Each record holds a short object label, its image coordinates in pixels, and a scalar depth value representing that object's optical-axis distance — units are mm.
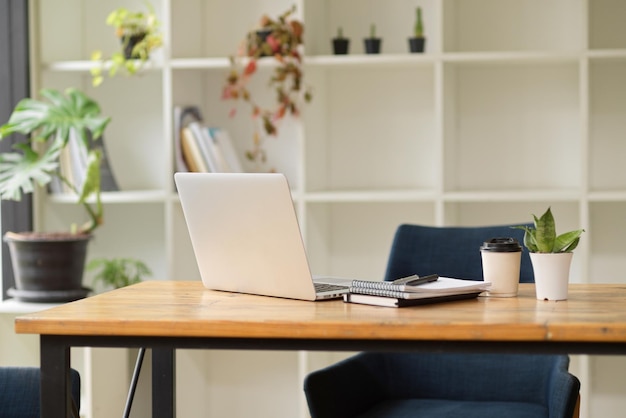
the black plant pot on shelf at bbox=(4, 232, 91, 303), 5296
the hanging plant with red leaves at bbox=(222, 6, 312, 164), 5329
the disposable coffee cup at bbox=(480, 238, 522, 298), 3040
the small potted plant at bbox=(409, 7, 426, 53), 5449
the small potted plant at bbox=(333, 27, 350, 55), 5527
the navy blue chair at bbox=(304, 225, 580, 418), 3462
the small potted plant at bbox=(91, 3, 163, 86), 5553
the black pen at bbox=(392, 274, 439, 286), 2898
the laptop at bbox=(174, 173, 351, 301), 2932
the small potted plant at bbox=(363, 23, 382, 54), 5491
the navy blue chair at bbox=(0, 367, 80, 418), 3501
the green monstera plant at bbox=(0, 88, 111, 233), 5287
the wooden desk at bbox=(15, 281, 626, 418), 2479
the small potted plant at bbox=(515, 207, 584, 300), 2923
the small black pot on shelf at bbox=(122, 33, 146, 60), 5622
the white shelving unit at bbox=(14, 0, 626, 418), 5482
